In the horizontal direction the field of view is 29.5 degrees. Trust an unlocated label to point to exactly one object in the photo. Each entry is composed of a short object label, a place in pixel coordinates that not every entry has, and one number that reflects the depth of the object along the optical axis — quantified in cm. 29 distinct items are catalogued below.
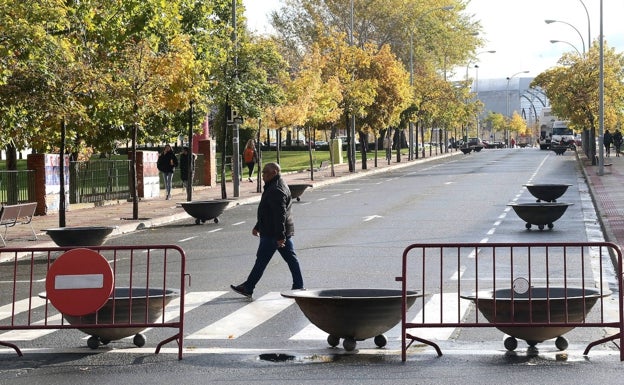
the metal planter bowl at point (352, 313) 1063
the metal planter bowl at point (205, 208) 2941
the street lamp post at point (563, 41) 8734
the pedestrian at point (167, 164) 4209
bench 2287
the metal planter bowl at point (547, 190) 3139
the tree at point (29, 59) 2039
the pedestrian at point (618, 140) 8162
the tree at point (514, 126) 19588
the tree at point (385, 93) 6956
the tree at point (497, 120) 19362
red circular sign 1091
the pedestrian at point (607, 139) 7969
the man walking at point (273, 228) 1506
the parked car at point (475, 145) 12189
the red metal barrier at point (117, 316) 1095
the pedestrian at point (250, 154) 5056
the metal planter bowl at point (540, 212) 2509
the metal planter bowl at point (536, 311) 1066
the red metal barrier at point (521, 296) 1065
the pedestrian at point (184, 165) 4542
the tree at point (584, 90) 6381
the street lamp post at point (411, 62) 8425
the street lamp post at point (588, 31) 6518
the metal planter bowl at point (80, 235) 2006
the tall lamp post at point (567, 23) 7054
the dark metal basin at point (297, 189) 3660
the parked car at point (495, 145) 15365
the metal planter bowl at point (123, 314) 1110
